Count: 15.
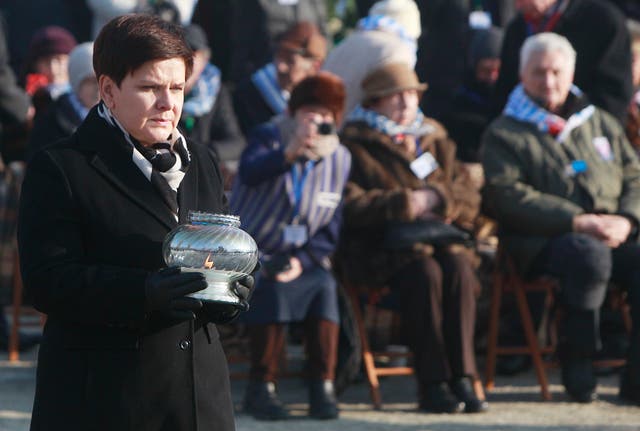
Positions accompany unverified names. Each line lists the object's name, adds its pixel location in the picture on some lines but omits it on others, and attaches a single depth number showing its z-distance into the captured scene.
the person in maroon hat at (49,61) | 17.22
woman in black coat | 5.72
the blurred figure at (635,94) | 16.42
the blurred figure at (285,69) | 16.20
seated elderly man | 13.45
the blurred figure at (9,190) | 15.78
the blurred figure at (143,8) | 17.47
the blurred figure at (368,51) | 14.90
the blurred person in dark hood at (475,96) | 16.89
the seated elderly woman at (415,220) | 13.06
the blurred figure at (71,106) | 14.56
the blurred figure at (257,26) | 18.80
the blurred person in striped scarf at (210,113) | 15.94
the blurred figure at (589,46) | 16.16
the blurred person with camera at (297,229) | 12.73
